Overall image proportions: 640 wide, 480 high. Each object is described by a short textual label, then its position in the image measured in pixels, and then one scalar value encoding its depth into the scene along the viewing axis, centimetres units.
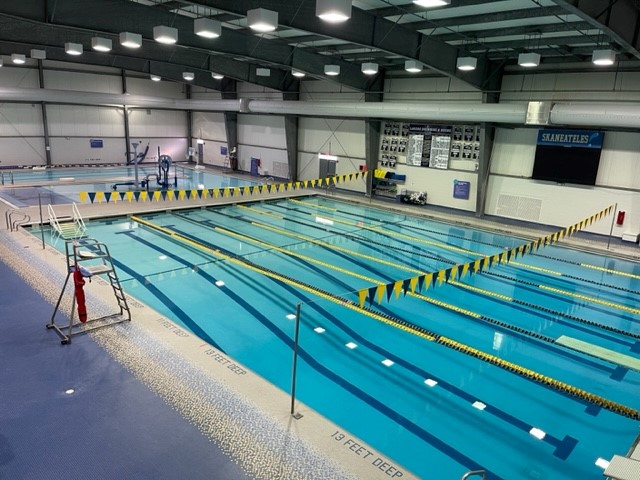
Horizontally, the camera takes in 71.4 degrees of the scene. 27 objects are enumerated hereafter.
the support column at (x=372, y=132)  2048
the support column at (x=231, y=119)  2923
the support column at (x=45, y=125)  2692
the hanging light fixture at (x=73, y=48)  1386
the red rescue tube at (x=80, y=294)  664
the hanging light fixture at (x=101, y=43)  1259
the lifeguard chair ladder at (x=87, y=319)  660
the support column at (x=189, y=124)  3309
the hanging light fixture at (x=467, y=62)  1314
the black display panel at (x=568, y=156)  1514
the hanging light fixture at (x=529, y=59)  1210
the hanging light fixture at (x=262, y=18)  817
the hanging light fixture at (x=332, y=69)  1645
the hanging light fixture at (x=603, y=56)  1055
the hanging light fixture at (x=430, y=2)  637
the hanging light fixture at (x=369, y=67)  1519
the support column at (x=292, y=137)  2492
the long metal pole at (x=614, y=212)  1396
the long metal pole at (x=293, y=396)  510
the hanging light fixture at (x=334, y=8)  696
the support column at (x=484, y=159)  1703
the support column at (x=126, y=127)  3041
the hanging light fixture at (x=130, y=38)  1107
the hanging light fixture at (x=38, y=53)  1786
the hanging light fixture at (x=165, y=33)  1029
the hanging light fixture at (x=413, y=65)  1379
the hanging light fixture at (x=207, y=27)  912
